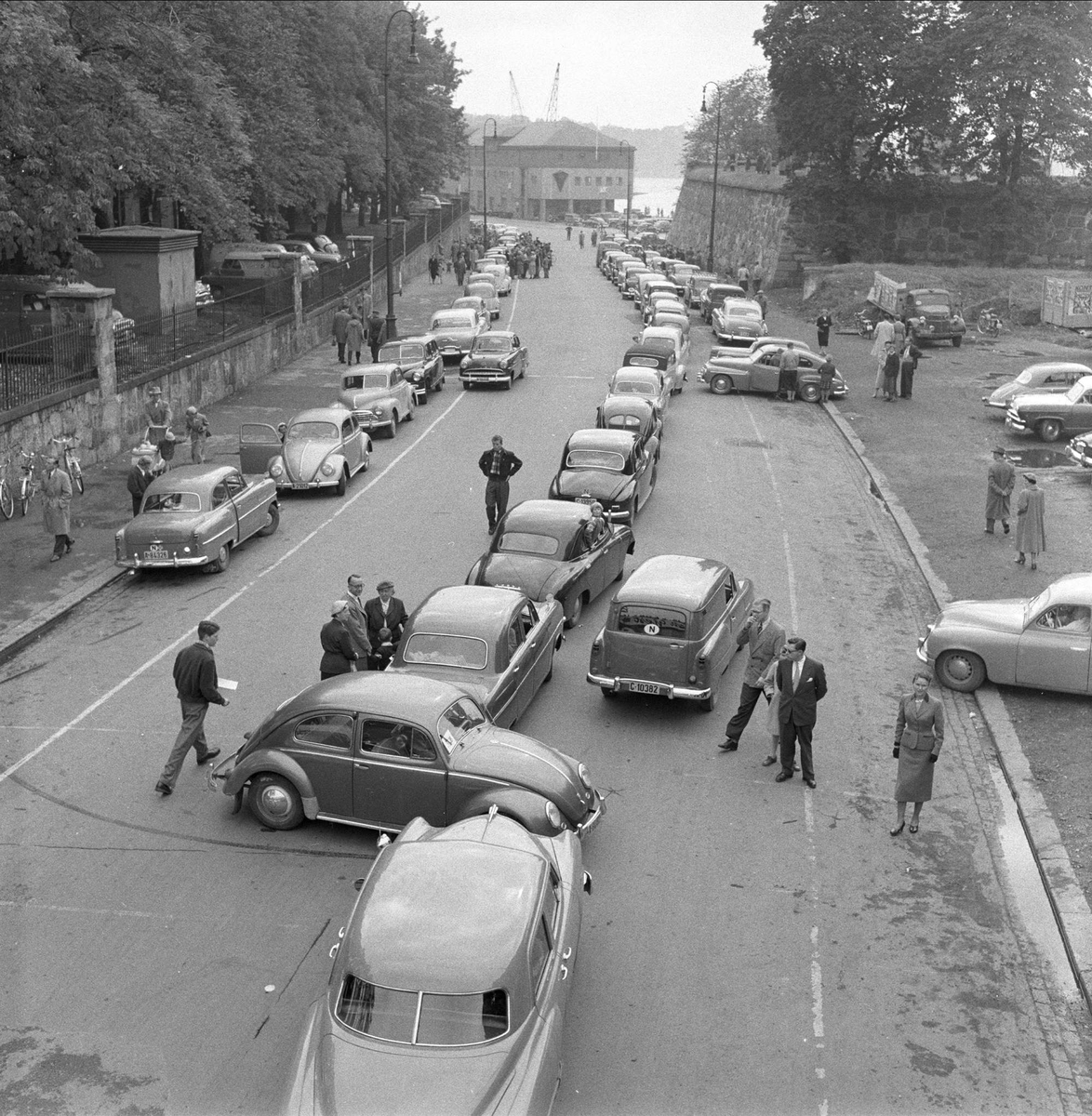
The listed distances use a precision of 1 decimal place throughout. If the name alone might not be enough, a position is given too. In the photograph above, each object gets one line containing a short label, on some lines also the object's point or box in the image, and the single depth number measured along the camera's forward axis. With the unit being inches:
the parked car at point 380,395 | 1125.1
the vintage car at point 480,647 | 500.1
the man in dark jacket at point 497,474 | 801.6
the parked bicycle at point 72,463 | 880.8
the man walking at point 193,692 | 463.8
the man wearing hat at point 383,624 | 555.2
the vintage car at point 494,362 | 1332.4
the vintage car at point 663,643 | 540.4
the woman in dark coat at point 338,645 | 510.0
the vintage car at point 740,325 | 1647.4
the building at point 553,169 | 6407.5
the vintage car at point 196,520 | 721.6
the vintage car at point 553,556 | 622.2
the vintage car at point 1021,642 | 558.6
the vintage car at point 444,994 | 272.4
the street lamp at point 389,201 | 1580.8
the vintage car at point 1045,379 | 1205.1
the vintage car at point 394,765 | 417.7
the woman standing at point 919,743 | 442.3
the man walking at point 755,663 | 508.1
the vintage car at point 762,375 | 1326.3
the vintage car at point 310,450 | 919.7
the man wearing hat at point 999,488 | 809.5
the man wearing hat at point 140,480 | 803.4
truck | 1644.9
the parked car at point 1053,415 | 1138.0
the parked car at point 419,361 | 1280.8
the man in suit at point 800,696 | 478.3
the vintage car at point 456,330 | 1485.0
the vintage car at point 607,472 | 804.0
